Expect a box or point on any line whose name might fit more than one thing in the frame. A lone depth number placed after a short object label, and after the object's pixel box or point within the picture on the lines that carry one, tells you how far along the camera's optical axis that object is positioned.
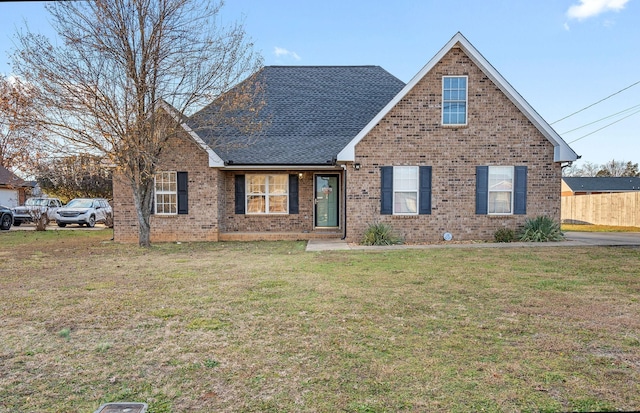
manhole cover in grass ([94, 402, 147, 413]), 2.70
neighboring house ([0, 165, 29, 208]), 27.83
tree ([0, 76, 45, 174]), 10.56
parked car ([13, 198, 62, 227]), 23.19
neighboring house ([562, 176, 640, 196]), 41.92
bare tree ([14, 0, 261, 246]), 10.59
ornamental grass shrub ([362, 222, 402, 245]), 11.91
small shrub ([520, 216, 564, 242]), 12.07
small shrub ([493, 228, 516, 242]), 12.27
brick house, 12.16
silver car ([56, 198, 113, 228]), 20.97
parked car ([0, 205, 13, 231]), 19.83
